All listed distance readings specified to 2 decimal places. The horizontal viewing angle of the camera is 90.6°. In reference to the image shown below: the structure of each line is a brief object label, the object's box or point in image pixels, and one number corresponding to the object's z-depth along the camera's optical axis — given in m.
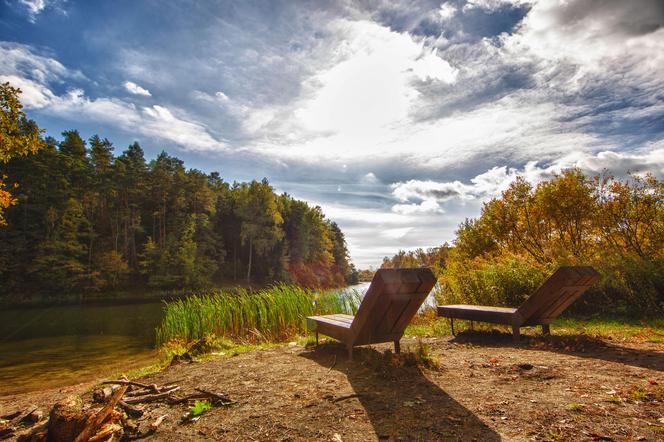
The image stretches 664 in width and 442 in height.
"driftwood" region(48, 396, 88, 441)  2.43
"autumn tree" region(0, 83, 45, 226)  9.98
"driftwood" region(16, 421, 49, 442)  2.50
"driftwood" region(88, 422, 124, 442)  2.45
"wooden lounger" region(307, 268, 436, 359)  3.55
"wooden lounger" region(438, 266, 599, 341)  4.71
